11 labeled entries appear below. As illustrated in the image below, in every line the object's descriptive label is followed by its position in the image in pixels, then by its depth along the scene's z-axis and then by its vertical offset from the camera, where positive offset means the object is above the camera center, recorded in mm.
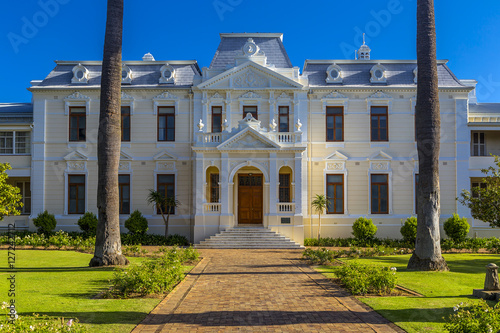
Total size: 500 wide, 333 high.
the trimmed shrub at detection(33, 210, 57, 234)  26609 -1998
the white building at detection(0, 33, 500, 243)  27359 +2911
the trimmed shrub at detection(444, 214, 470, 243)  25562 -2161
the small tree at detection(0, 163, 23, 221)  18547 -368
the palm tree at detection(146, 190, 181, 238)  26172 -859
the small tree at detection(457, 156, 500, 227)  17641 -577
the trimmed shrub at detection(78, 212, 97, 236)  26391 -2015
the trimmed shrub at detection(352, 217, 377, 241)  26000 -2273
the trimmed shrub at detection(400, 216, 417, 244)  25344 -2213
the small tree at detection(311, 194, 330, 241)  26078 -852
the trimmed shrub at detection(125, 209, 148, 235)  26453 -2061
